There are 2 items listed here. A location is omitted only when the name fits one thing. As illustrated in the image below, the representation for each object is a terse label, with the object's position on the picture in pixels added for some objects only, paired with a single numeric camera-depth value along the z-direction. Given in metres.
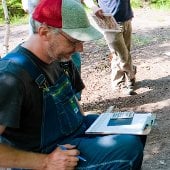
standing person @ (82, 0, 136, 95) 5.09
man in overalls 2.14
